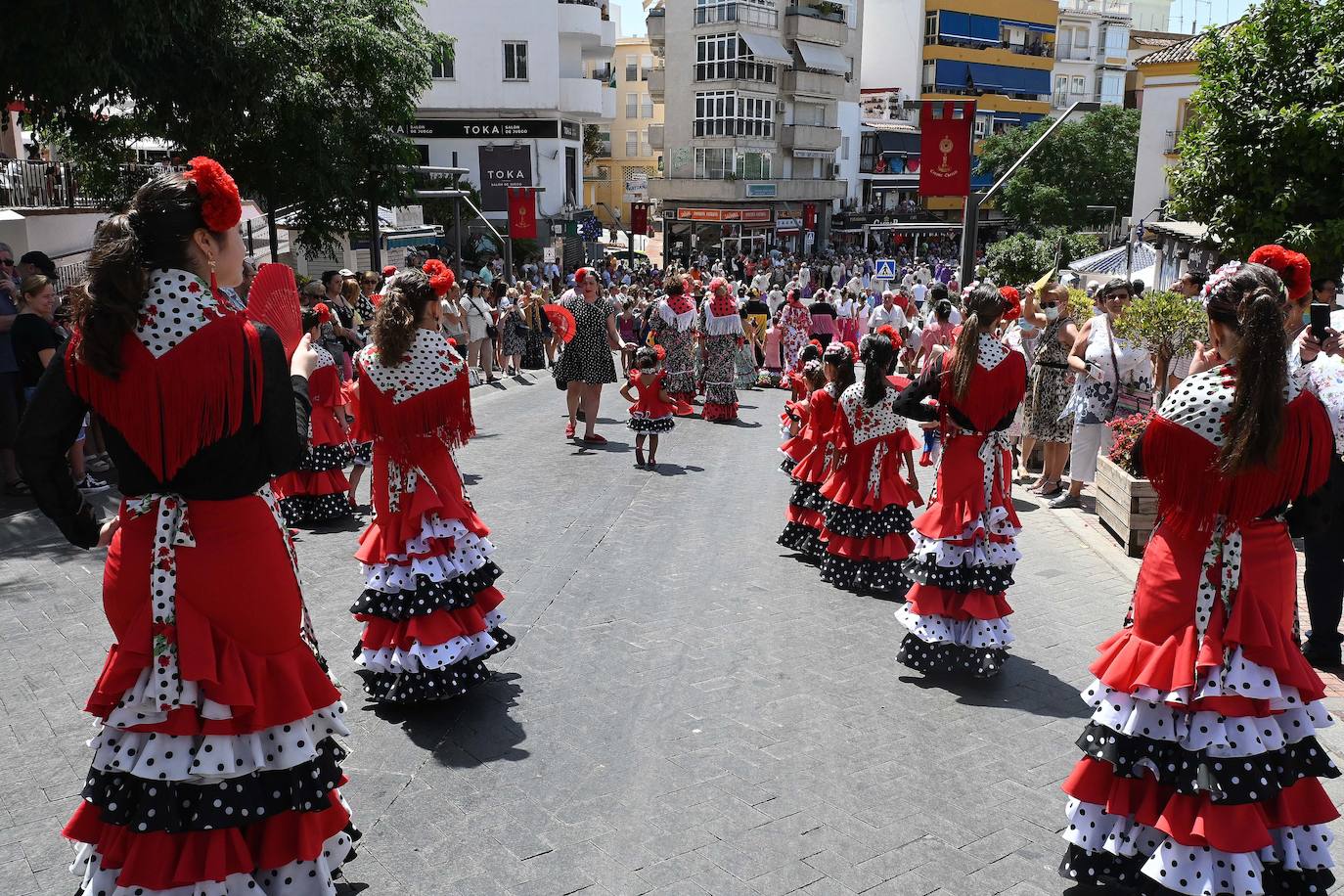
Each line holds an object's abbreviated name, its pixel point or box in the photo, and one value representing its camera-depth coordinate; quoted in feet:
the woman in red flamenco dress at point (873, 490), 25.05
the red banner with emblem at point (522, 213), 105.09
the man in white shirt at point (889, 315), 69.15
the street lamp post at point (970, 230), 64.03
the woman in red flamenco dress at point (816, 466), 27.32
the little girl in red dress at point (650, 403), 39.91
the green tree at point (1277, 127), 41.45
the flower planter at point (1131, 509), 27.78
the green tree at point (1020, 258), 108.78
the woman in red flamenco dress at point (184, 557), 10.32
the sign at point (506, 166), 160.86
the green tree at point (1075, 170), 170.50
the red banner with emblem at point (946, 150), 63.46
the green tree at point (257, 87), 35.70
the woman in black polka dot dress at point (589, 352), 43.06
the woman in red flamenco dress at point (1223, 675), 11.71
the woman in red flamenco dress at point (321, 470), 29.66
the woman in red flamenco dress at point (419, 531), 17.37
